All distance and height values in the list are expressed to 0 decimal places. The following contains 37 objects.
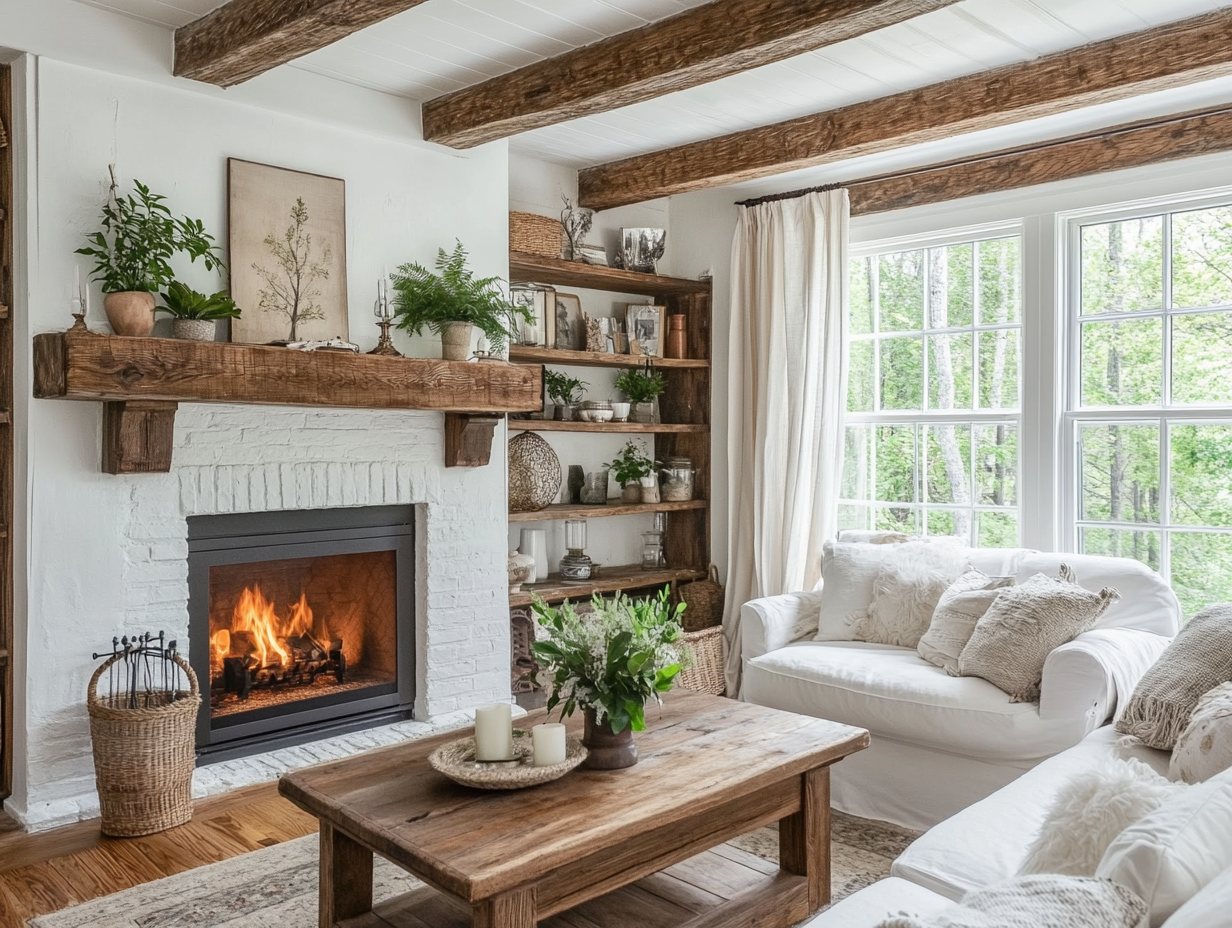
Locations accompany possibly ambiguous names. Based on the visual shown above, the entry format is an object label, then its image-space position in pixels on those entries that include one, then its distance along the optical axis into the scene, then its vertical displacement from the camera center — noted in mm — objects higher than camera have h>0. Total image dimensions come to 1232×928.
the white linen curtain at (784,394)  4527 +273
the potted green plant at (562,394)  4574 +267
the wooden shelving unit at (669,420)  4410 +169
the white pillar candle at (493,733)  2170 -599
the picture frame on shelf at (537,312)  4328 +612
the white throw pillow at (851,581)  3754 -475
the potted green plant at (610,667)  2197 -465
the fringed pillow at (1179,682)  2295 -522
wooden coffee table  1845 -724
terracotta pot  2955 +405
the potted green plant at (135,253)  2967 +589
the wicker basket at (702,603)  4883 -719
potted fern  3682 +541
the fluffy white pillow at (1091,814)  1468 -530
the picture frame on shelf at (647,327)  4898 +609
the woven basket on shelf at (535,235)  4297 +928
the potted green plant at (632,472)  4805 -89
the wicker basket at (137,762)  2883 -886
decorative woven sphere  4324 -94
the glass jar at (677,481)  4961 -135
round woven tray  2078 -657
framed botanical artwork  3332 +671
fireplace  3412 -624
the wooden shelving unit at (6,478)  3014 -80
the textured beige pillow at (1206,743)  1939 -560
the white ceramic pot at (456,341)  3715 +409
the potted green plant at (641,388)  4816 +307
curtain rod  3674 +1211
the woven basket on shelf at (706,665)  4492 -957
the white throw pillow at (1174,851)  1141 -462
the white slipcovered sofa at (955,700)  2893 -751
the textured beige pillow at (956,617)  3305 -536
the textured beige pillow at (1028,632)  3016 -535
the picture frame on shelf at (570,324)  4629 +589
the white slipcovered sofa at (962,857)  1649 -714
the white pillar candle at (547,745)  2133 -613
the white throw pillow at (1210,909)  956 -440
